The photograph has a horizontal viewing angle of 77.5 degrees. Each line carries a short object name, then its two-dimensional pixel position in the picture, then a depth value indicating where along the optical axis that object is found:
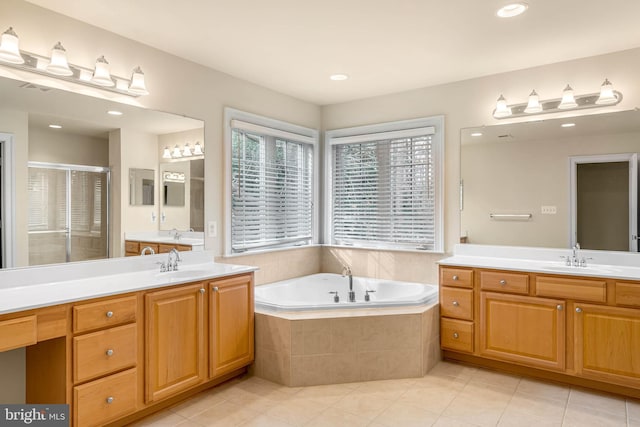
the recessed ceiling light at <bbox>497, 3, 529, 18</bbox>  2.37
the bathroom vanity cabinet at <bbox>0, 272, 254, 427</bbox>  2.00
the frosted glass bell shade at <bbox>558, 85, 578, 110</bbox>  3.15
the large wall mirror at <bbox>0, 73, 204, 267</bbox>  2.28
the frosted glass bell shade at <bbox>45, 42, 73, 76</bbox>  2.33
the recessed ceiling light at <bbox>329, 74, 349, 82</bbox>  3.63
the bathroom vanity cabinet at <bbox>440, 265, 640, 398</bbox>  2.65
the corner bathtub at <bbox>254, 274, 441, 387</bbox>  2.92
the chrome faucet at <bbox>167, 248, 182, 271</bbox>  2.99
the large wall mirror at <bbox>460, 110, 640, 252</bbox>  3.08
